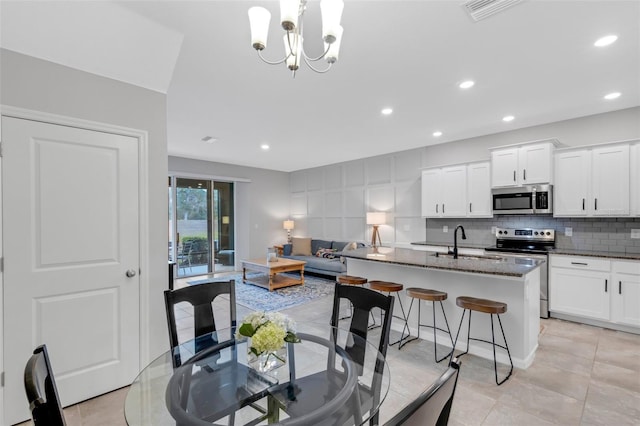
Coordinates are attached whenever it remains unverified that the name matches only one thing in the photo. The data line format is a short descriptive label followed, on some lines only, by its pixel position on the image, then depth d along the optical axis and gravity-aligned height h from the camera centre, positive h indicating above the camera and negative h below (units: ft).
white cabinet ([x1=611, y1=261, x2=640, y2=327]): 10.96 -3.17
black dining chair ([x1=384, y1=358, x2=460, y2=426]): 2.12 -1.49
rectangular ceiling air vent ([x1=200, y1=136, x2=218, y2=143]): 16.44 +4.24
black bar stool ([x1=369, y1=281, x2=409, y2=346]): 10.57 -2.77
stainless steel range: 12.89 -1.72
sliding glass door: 22.12 -1.06
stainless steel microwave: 13.58 +0.54
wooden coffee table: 17.98 -3.63
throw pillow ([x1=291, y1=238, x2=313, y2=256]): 24.34 -2.90
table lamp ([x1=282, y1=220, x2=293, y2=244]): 26.89 -1.08
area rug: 15.11 -4.75
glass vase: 5.01 -2.62
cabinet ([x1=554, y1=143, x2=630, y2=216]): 11.85 +1.24
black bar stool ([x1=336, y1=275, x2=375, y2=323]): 11.87 -2.80
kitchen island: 8.79 -2.60
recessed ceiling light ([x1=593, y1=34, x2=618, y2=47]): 7.61 +4.49
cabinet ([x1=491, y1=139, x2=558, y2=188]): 13.32 +2.23
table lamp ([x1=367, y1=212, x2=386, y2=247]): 20.08 -0.50
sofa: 20.27 -3.35
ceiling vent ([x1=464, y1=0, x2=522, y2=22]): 6.29 +4.49
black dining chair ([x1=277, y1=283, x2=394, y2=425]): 4.52 -2.98
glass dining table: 4.27 -2.96
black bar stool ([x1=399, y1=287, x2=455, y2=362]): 9.26 -2.77
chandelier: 4.85 +3.28
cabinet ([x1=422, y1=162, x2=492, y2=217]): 15.58 +1.13
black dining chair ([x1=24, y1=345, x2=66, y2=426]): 2.51 -1.71
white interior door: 6.43 -1.03
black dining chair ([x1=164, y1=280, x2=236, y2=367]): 6.15 -2.12
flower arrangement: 4.56 -1.93
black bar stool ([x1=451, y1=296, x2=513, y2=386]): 8.16 -2.74
